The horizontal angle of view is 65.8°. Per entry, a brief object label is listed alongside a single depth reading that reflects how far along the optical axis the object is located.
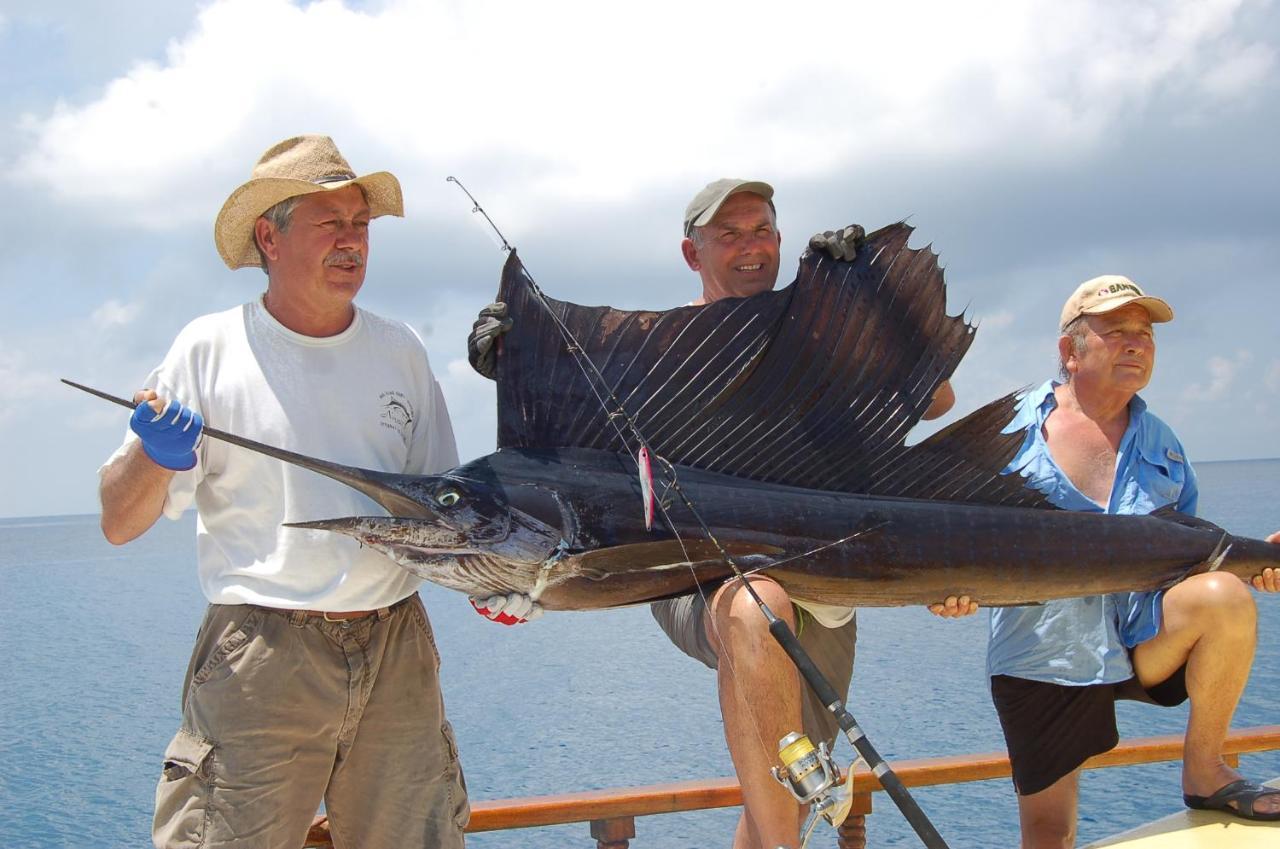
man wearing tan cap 2.37
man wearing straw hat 1.92
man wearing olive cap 1.89
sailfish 1.87
